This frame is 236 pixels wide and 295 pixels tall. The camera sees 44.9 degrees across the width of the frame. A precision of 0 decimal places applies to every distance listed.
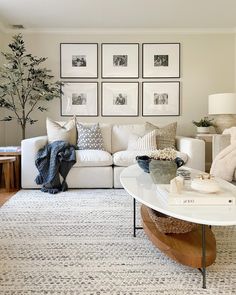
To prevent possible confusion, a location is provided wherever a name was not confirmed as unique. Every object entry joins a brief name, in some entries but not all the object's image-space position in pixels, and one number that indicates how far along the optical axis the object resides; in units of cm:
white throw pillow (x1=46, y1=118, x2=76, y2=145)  391
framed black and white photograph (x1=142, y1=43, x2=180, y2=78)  465
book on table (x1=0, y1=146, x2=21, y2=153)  379
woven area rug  149
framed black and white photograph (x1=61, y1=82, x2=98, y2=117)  468
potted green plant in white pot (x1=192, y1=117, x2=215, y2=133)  438
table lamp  404
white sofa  357
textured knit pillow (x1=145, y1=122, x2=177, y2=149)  394
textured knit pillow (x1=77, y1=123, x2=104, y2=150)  393
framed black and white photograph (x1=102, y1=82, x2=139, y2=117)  470
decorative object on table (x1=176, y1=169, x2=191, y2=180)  192
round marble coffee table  125
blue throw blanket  347
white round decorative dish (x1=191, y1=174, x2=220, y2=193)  151
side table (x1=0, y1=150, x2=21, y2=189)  374
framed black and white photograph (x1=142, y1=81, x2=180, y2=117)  470
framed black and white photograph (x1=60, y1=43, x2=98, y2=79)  464
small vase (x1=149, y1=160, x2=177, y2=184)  183
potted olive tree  413
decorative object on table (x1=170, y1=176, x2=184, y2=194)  151
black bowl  218
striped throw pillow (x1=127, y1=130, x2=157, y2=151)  379
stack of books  139
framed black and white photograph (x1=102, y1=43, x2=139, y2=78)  465
